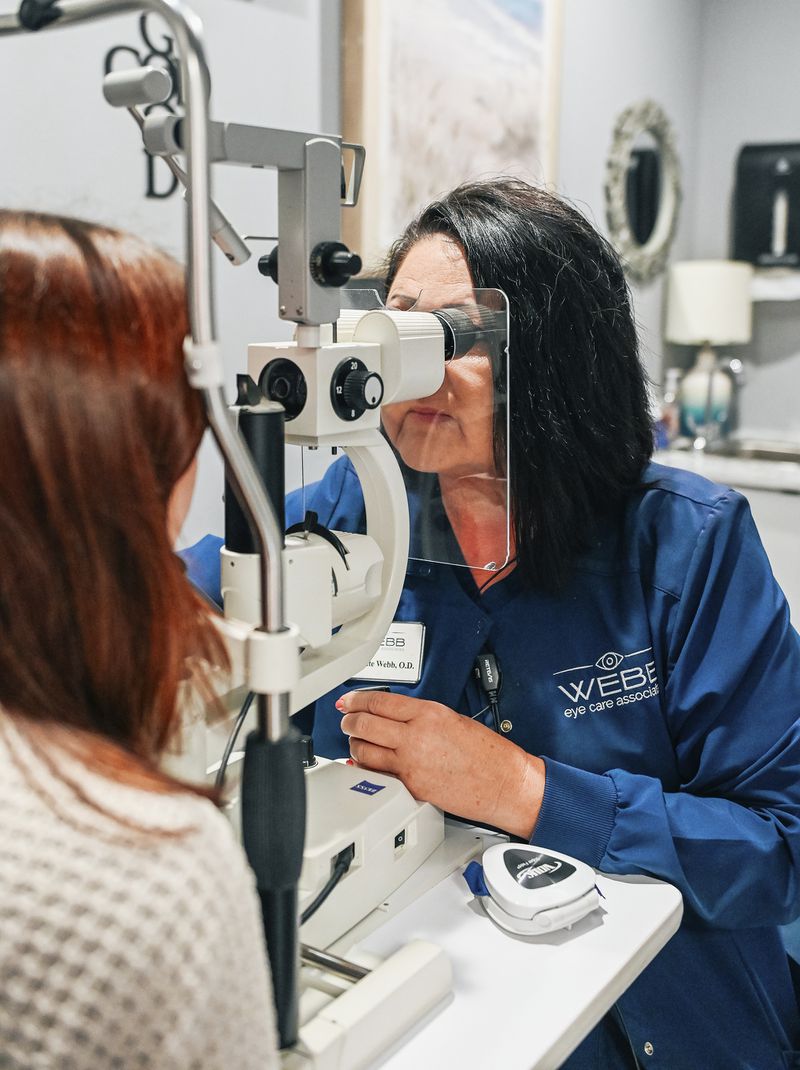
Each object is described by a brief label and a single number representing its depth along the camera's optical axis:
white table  0.79
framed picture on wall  2.12
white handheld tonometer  0.92
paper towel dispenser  3.40
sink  3.29
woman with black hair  1.06
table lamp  3.35
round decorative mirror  3.13
